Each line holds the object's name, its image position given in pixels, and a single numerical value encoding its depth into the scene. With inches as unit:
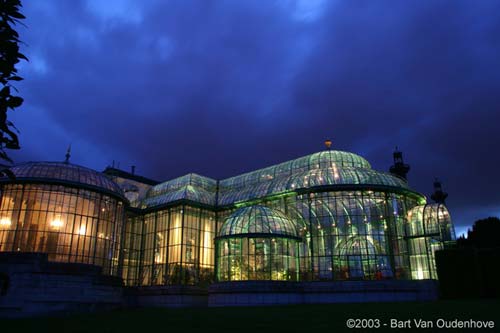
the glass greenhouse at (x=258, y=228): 1646.2
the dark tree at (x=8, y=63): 223.5
